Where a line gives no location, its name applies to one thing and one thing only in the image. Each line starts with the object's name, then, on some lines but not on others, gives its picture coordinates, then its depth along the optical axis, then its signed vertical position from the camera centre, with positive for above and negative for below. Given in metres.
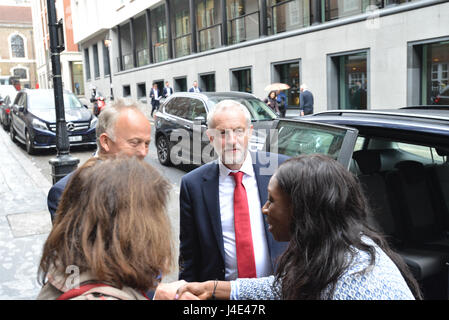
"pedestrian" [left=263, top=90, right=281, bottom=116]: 15.51 +0.10
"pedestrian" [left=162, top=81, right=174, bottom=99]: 21.59 +0.86
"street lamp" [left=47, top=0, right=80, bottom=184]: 6.47 +0.30
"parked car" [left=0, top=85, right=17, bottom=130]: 18.04 +0.14
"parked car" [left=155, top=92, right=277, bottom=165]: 9.03 -0.34
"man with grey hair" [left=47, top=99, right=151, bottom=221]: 2.38 -0.13
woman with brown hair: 1.22 -0.38
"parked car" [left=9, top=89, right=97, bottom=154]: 11.59 -0.21
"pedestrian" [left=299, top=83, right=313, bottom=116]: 14.65 +0.04
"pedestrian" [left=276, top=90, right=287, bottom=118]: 15.63 +0.05
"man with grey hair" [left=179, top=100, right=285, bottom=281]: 2.24 -0.56
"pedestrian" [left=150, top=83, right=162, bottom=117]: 22.42 +0.57
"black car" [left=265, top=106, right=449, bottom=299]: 2.93 -0.56
